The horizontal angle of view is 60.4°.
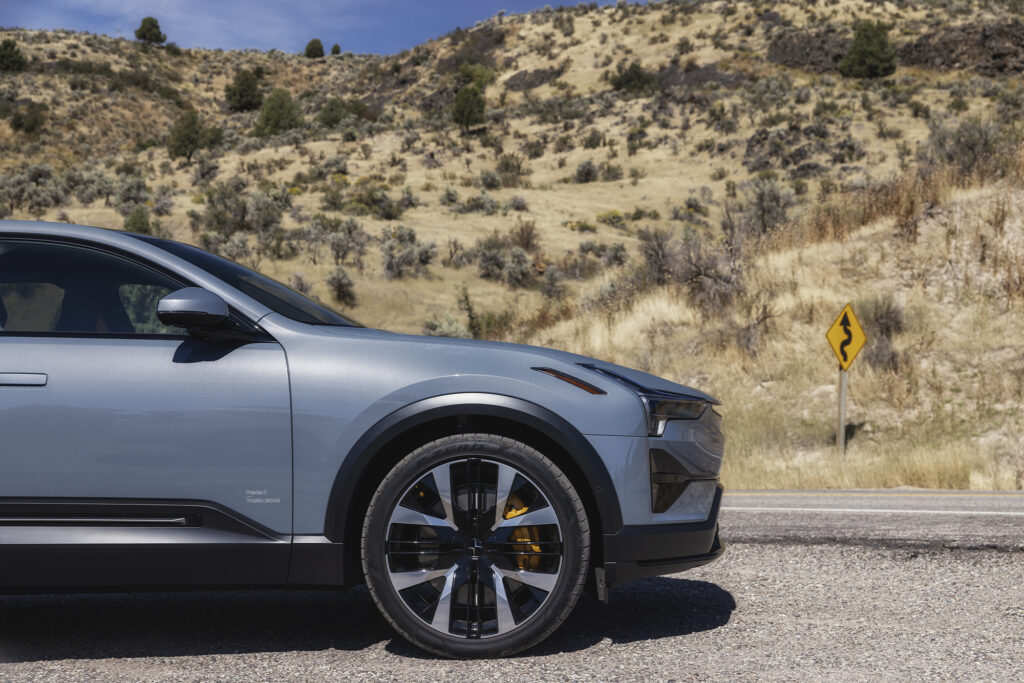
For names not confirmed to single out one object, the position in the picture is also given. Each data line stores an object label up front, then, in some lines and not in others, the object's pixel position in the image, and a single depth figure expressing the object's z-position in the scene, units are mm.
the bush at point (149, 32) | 88688
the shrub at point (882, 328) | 14641
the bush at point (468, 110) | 50688
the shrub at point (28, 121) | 59125
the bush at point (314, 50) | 97250
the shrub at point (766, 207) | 23094
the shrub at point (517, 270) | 27828
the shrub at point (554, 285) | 26812
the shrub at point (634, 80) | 56375
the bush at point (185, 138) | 47641
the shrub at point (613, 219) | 35344
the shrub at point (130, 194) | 32869
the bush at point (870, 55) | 50688
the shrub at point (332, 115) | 58188
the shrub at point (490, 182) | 39812
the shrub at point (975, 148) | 17609
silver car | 3330
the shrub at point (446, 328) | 21061
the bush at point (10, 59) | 70750
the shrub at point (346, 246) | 27734
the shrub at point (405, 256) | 27391
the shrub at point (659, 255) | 18922
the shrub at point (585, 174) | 42188
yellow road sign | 12867
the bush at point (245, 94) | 74875
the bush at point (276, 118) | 55844
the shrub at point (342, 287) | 25500
